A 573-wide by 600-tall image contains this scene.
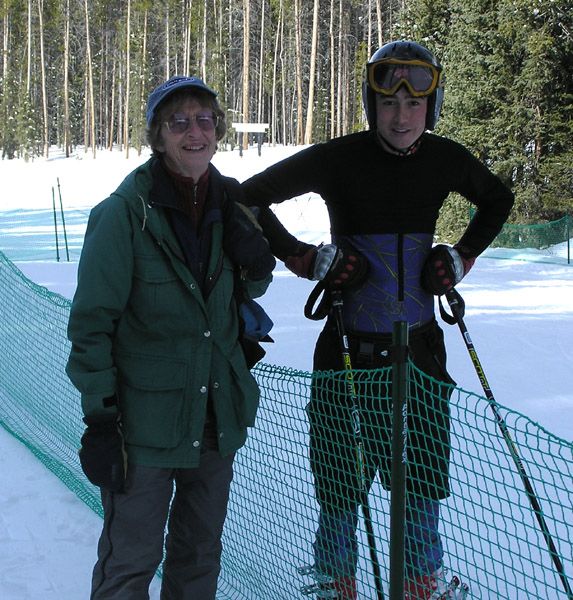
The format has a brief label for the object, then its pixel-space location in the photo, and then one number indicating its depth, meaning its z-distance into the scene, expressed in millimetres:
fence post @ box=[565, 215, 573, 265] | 14448
